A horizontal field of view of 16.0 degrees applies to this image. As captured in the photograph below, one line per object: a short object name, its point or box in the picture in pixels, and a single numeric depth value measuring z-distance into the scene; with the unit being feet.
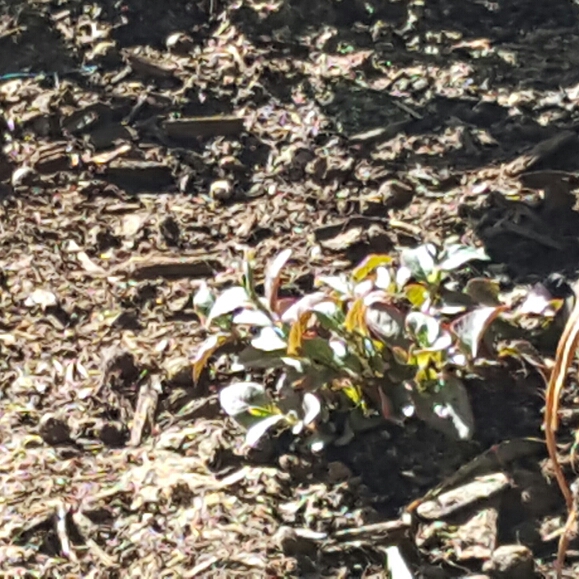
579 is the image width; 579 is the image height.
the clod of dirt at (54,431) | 5.43
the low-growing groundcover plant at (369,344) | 5.14
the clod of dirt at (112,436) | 5.41
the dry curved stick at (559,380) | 4.70
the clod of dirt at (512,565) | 4.90
